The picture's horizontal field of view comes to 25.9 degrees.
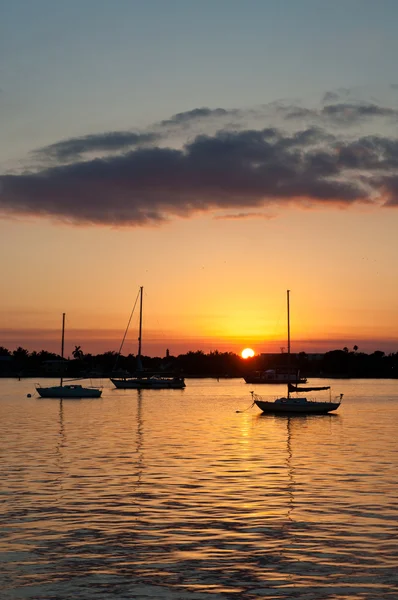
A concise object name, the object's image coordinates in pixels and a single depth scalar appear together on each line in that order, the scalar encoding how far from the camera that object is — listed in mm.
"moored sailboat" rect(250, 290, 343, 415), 104375
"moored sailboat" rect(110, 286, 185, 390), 189500
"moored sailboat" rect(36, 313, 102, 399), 153738
